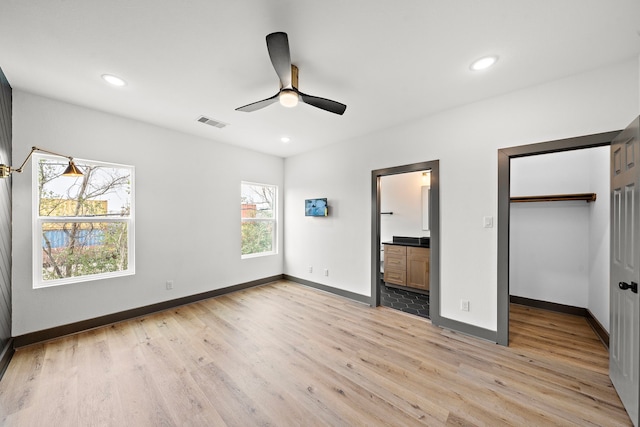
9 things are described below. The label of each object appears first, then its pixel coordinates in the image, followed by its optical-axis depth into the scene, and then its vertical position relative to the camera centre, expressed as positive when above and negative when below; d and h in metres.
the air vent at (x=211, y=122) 3.41 +1.29
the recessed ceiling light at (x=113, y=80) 2.41 +1.31
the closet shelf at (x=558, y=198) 3.25 +0.22
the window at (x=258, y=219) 4.87 -0.11
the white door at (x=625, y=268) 1.68 -0.39
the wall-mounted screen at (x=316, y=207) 4.54 +0.12
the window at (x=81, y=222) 2.85 -0.11
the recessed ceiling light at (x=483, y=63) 2.13 +1.32
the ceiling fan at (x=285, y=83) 1.65 +1.05
